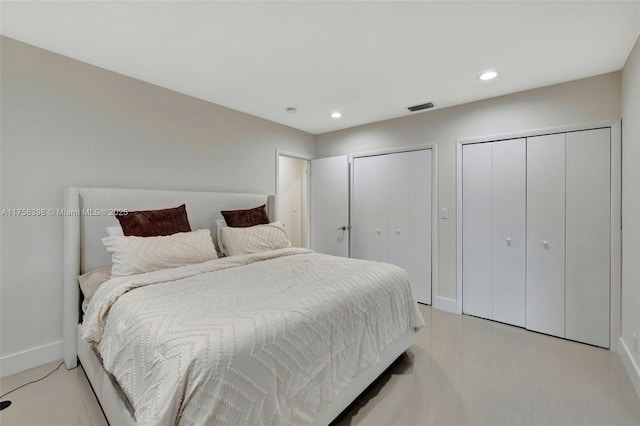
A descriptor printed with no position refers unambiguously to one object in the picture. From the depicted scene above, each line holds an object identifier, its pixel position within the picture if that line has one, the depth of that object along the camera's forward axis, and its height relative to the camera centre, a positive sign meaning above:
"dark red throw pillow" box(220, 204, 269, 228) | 3.02 -0.06
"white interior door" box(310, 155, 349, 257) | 4.21 +0.11
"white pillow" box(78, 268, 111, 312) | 1.95 -0.50
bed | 1.06 -0.57
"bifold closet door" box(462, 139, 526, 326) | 2.87 -0.18
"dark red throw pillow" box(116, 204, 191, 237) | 2.27 -0.09
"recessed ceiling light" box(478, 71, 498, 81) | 2.43 +1.20
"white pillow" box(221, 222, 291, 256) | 2.71 -0.27
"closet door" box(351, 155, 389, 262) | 3.85 +0.06
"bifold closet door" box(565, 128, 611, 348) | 2.44 -0.21
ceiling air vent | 3.22 +1.23
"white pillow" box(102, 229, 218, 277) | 2.00 -0.31
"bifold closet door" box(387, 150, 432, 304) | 3.48 -0.05
